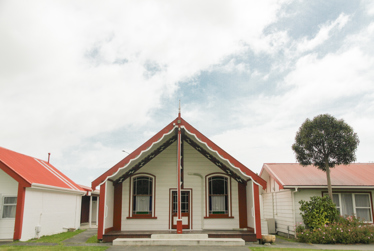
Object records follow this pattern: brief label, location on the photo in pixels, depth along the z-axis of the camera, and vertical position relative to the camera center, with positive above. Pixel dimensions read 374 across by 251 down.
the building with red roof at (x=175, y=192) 14.97 +0.42
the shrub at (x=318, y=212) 14.80 -0.48
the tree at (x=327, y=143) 15.84 +2.73
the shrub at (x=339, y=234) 14.12 -1.38
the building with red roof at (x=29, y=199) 13.98 +0.13
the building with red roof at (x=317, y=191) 16.03 +0.51
